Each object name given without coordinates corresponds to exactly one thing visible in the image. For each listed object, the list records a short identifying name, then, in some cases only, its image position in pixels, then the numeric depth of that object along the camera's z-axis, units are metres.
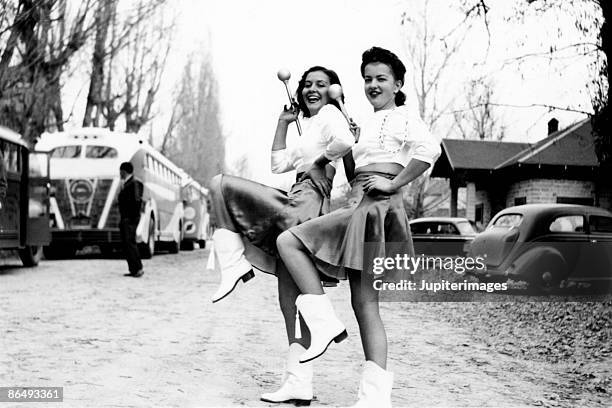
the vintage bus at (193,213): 27.45
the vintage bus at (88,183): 18.88
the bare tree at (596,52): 7.62
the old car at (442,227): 18.12
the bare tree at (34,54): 17.41
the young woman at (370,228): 3.30
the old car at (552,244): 10.59
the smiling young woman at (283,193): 3.47
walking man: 13.47
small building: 23.53
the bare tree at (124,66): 22.72
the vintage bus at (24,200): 13.78
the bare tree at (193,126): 18.24
